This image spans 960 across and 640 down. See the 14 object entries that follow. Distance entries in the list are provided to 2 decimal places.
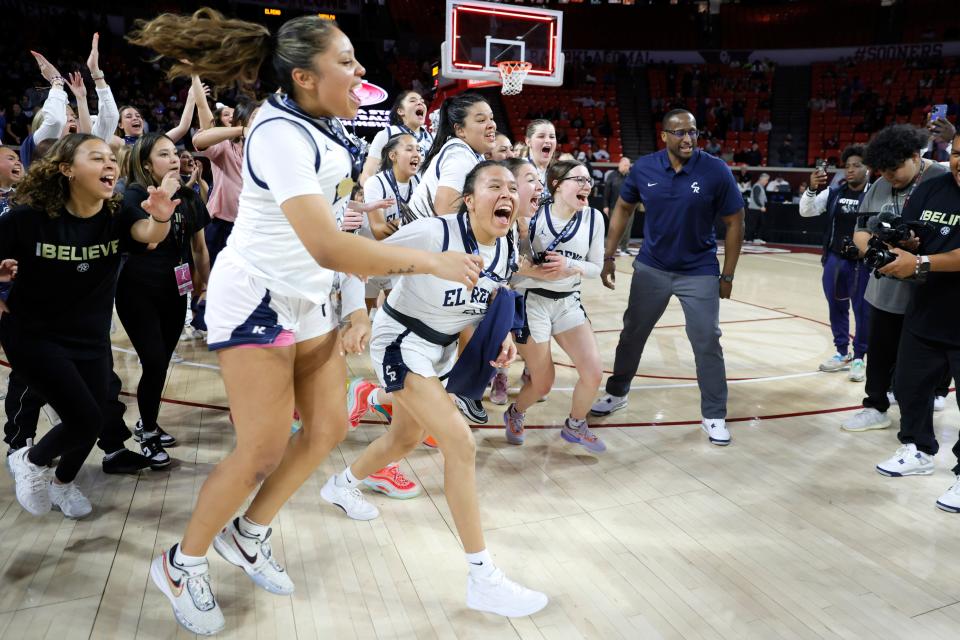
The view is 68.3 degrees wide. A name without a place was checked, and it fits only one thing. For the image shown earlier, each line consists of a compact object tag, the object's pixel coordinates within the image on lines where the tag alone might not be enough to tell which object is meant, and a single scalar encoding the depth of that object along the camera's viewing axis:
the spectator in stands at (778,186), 17.53
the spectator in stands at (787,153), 19.59
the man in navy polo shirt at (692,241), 4.20
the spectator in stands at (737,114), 21.77
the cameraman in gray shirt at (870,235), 4.04
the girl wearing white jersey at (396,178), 5.30
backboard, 10.95
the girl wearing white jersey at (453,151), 3.59
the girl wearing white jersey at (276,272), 1.91
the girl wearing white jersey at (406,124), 5.61
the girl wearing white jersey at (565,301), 3.91
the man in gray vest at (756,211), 16.44
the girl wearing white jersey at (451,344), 2.46
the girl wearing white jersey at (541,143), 4.92
